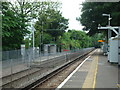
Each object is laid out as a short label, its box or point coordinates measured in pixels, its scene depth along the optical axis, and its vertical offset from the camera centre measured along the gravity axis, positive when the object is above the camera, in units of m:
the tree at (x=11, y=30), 21.19 +1.99
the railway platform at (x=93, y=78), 9.04 -2.10
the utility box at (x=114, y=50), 16.51 -0.54
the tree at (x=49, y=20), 33.94 +5.55
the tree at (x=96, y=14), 30.20 +6.01
